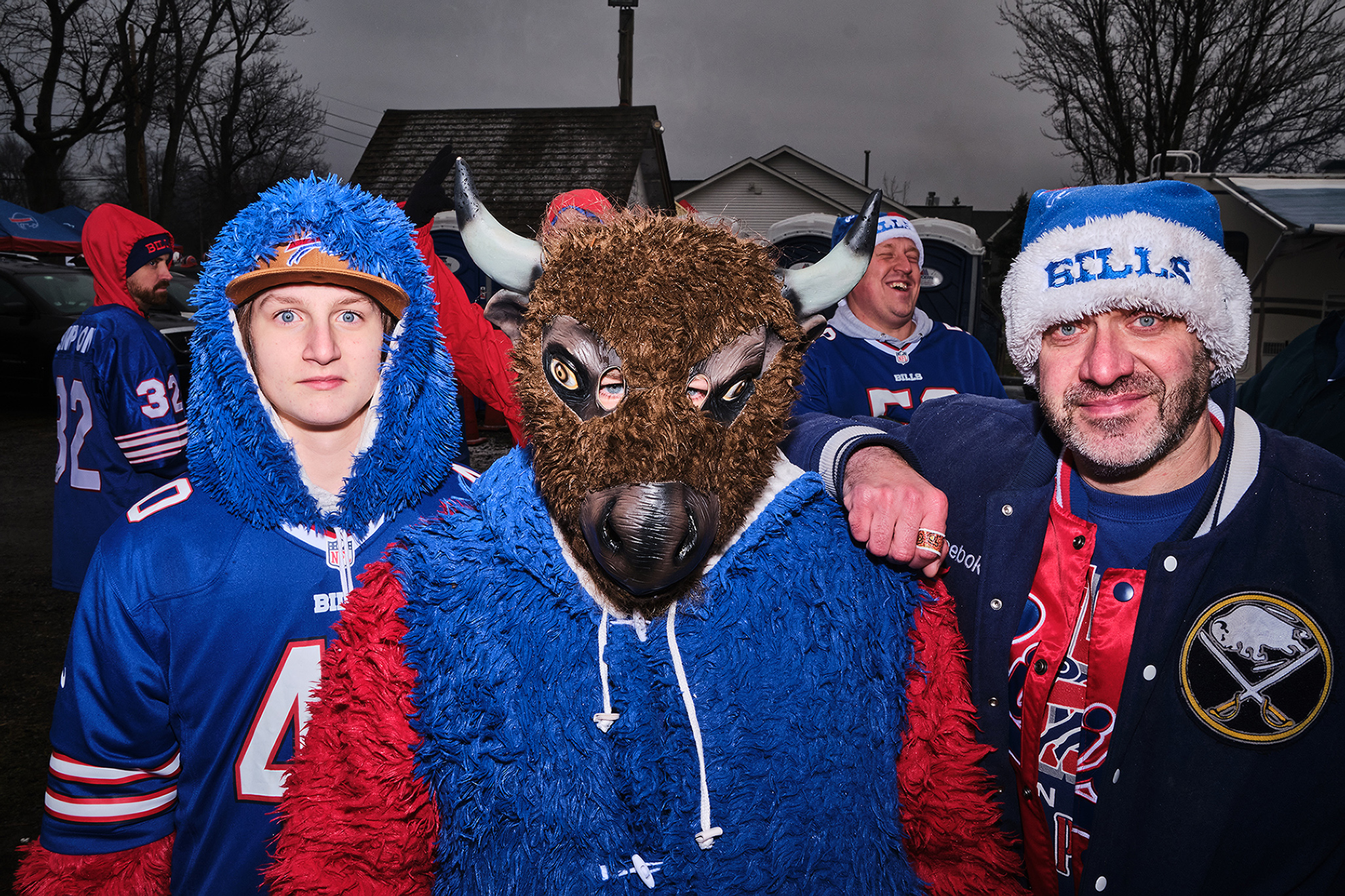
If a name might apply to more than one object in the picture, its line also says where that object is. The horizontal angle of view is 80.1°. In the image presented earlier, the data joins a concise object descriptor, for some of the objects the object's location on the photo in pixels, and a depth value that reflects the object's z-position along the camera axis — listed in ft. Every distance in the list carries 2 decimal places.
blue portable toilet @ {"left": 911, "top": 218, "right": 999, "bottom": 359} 38.22
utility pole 63.05
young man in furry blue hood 5.12
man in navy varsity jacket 4.54
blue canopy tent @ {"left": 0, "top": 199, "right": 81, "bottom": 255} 52.80
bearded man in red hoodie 11.23
